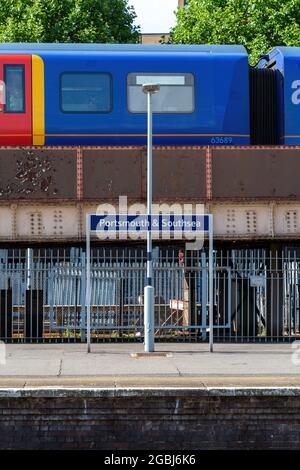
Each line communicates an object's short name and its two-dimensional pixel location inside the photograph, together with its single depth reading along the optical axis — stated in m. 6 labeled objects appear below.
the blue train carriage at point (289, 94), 22.78
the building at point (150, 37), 94.31
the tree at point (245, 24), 47.88
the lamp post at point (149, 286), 19.92
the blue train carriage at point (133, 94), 22.28
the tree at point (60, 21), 51.03
